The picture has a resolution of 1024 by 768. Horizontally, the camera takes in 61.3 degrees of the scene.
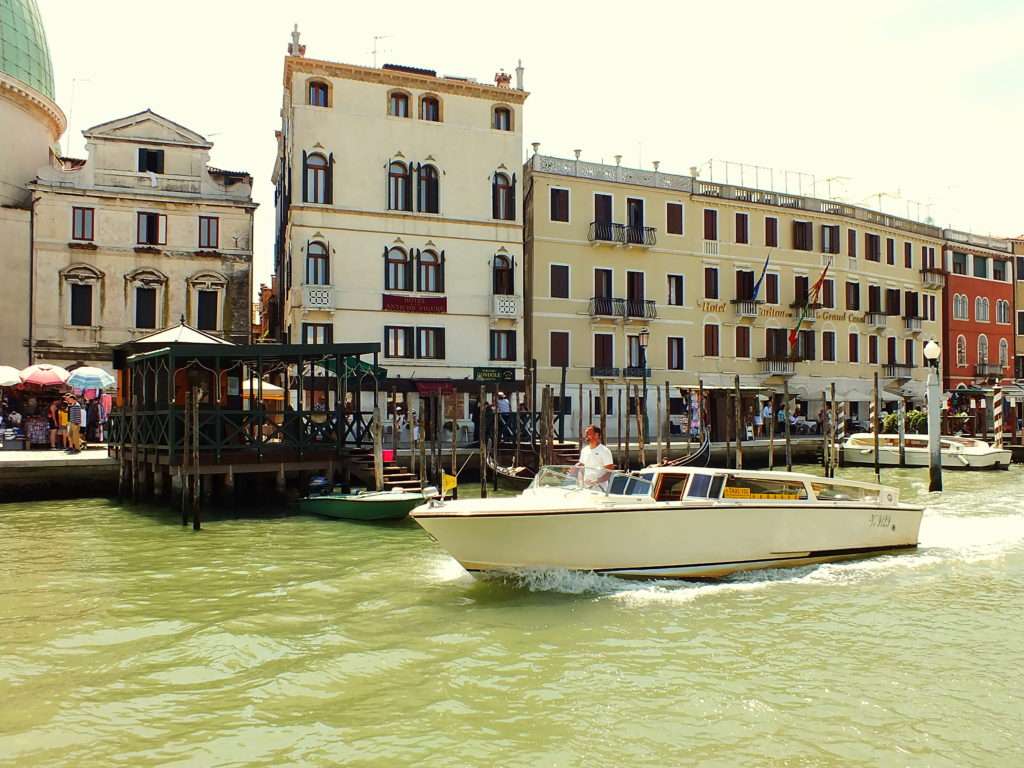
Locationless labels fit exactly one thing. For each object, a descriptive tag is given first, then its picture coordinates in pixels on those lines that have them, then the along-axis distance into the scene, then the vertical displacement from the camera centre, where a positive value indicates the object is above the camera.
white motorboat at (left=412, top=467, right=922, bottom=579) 10.20 -1.35
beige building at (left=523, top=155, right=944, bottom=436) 33.62 +5.48
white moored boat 29.19 -1.27
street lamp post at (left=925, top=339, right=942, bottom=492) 21.83 -0.62
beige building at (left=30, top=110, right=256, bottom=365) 29.20 +5.88
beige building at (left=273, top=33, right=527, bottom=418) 29.44 +6.96
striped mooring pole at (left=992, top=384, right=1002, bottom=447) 30.95 +0.01
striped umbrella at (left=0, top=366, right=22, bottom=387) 22.84 +0.92
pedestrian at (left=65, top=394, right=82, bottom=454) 22.44 -0.43
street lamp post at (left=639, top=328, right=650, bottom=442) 25.53 +2.25
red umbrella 23.14 +0.95
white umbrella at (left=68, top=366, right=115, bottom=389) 22.56 +0.85
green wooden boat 16.34 -1.76
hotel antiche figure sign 30.19 +3.87
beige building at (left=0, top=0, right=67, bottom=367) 29.27 +10.18
